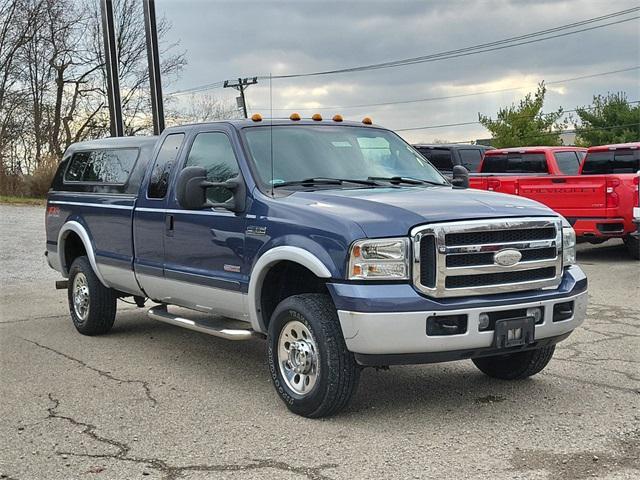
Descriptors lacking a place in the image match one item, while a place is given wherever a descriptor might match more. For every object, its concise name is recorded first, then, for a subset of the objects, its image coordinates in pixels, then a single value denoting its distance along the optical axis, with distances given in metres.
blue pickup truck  4.88
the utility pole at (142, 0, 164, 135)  16.39
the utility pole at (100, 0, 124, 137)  16.57
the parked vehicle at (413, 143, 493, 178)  19.75
